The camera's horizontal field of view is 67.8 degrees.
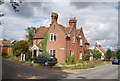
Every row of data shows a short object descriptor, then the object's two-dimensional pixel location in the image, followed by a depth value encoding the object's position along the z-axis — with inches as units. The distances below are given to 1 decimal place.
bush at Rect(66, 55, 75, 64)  693.0
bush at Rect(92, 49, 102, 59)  1034.7
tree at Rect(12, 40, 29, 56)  680.9
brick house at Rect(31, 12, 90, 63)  695.3
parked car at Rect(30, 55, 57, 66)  536.8
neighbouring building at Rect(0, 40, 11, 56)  969.9
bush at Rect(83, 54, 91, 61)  841.9
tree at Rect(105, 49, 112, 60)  1407.2
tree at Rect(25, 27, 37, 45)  1528.7
